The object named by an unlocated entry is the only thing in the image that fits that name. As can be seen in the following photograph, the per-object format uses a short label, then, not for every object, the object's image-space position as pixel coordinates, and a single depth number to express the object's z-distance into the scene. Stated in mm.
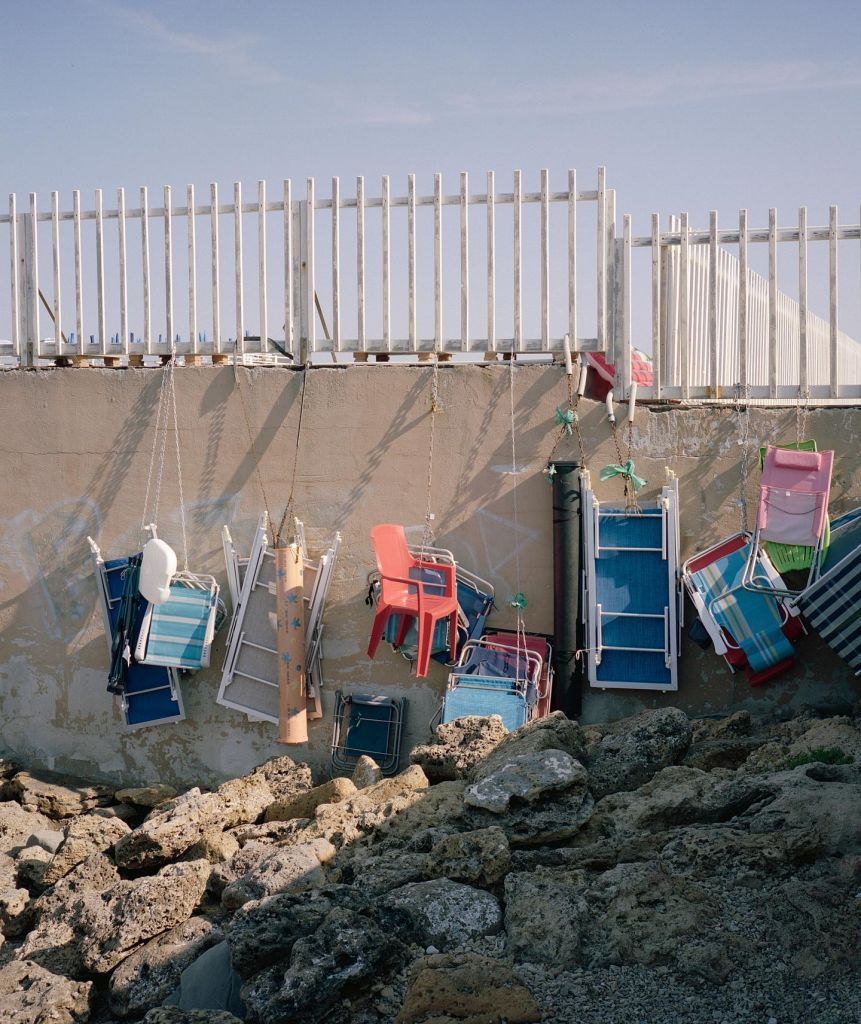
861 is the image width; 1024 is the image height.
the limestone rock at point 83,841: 8078
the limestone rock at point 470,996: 4910
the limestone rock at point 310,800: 8172
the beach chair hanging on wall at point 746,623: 8469
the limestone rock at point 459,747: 8008
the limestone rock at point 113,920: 6652
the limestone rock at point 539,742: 7473
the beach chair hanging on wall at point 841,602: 7570
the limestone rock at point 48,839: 8789
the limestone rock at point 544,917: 5562
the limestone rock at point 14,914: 7559
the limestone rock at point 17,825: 9172
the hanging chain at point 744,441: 8773
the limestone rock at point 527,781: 6926
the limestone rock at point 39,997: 6180
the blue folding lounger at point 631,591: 8773
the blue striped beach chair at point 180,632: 9578
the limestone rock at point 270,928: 5680
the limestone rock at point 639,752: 7500
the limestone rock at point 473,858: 6355
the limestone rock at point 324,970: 5293
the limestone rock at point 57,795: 9789
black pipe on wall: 8953
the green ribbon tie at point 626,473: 8828
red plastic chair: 8805
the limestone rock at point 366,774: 8547
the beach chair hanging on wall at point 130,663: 9758
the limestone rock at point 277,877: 6523
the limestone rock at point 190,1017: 5305
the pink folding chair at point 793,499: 8281
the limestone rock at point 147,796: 9562
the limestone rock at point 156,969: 6164
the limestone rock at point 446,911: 5820
